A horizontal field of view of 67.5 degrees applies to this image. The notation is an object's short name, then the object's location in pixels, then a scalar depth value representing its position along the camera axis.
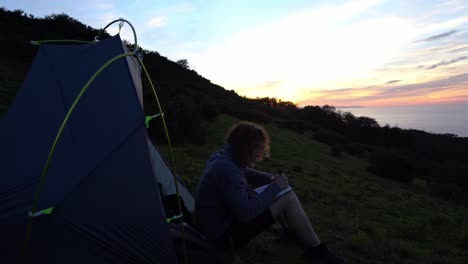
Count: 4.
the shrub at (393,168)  20.46
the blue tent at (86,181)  2.46
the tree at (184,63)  38.48
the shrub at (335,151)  22.83
